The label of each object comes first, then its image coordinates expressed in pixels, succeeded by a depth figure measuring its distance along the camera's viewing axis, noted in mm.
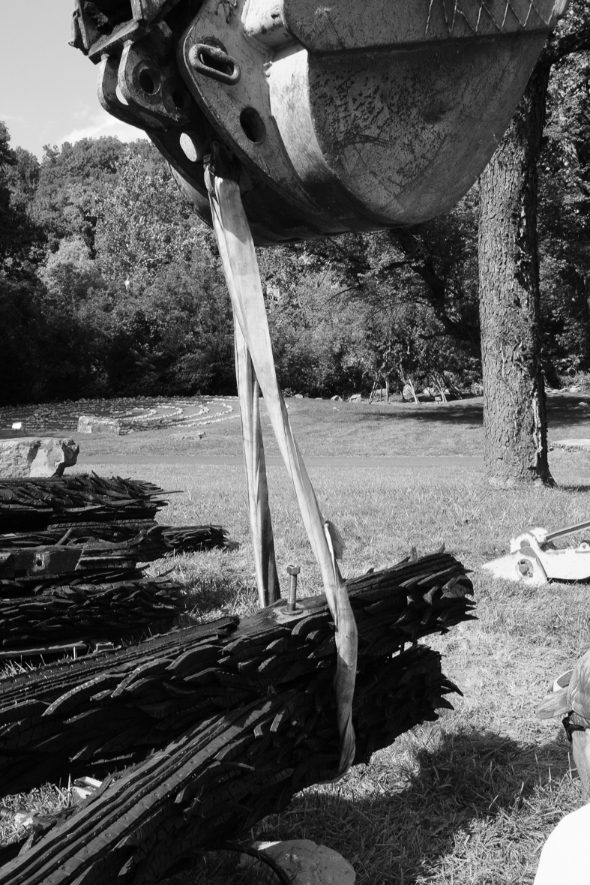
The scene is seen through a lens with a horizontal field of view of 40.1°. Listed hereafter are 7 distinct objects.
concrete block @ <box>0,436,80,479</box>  8439
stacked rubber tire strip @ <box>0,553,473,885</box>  1757
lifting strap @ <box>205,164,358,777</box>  1977
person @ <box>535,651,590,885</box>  1283
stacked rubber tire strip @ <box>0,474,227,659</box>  3793
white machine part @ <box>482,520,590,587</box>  4871
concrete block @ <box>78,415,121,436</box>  21375
